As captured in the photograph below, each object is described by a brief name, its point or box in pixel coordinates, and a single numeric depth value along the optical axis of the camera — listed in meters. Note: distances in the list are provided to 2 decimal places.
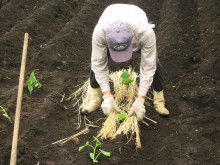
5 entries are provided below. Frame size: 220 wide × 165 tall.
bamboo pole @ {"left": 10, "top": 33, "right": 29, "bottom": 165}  2.28
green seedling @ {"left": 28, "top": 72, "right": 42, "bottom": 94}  3.66
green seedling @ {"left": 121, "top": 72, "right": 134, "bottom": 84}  3.56
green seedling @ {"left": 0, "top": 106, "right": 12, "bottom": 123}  3.16
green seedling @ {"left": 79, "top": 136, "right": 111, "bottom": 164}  2.69
